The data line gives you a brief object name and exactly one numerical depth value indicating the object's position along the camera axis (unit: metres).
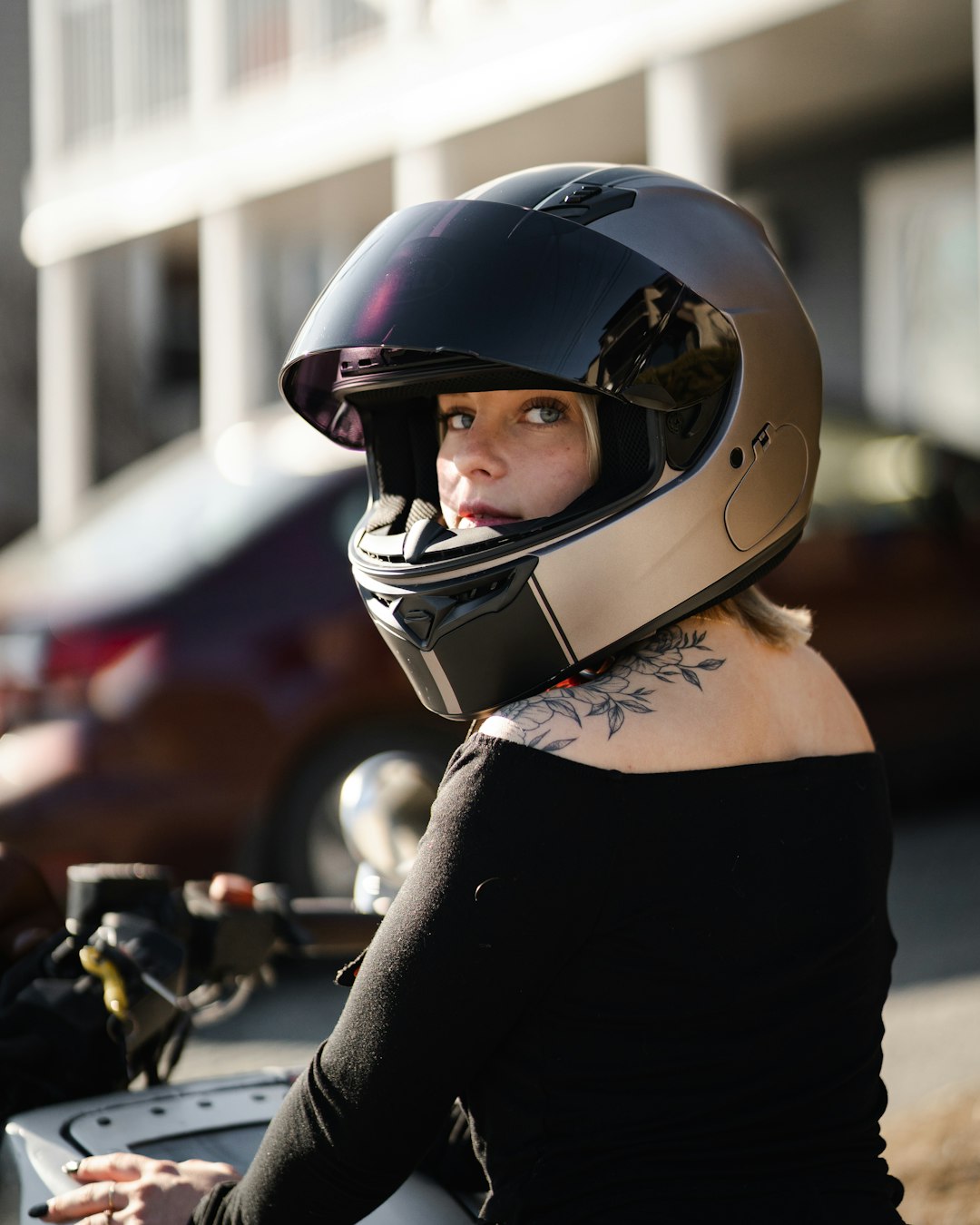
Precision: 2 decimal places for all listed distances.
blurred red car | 5.03
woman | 2.54
